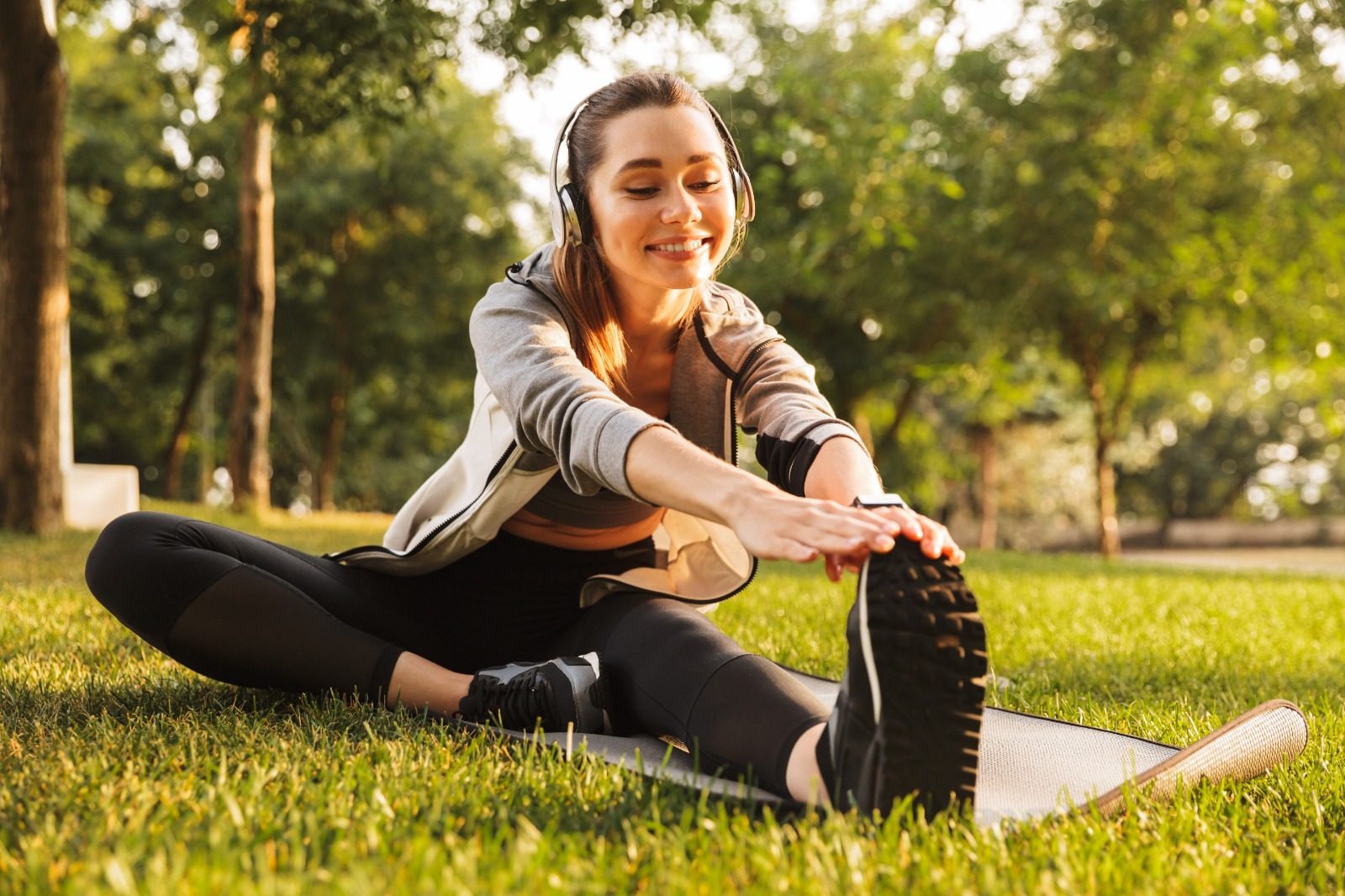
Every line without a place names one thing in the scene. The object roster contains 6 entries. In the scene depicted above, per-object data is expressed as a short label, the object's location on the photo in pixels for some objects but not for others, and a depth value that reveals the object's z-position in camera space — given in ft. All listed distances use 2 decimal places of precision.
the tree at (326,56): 22.35
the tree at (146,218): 58.23
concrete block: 28.84
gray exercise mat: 5.90
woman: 5.19
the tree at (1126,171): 35.32
